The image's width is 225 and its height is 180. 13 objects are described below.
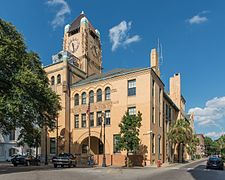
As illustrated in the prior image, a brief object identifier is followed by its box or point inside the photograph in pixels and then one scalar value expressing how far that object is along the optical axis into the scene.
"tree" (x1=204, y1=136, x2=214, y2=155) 96.21
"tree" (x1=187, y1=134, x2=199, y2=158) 44.04
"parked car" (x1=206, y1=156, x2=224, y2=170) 22.20
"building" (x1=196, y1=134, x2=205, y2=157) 88.45
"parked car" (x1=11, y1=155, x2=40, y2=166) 26.04
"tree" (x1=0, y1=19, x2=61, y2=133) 16.44
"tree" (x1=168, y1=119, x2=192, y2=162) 31.51
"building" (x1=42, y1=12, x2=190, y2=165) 26.58
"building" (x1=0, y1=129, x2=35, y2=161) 39.79
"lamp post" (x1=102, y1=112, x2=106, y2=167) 23.37
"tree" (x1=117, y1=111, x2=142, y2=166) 23.05
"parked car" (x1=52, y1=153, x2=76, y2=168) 21.34
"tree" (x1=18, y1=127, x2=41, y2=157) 28.05
